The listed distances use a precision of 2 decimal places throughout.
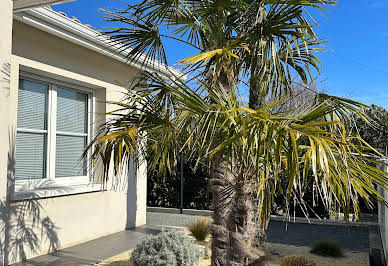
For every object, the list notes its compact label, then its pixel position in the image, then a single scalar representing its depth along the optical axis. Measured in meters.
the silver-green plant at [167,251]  4.67
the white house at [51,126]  5.34
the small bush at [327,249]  6.39
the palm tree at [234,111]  2.90
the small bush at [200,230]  7.38
